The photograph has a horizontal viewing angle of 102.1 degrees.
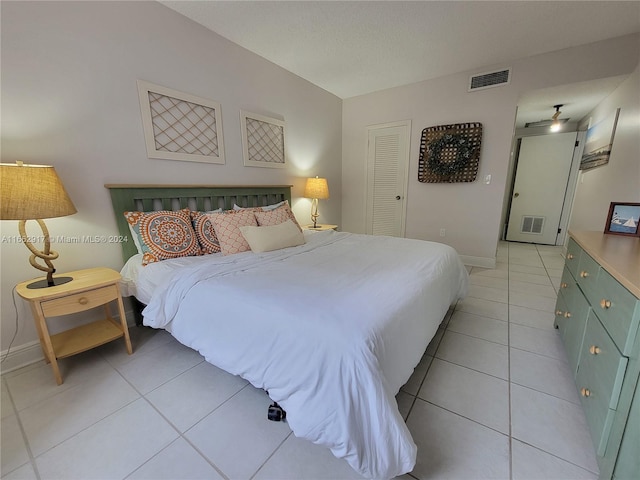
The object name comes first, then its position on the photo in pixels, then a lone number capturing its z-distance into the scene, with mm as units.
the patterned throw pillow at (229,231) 2092
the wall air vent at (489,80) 3082
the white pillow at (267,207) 2658
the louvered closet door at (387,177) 3930
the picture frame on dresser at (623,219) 1674
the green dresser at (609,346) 876
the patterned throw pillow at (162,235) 1921
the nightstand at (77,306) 1454
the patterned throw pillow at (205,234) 2170
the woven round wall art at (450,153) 3352
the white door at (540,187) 4509
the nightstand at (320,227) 3517
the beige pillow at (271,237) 2084
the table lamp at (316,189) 3578
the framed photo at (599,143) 2918
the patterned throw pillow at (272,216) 2396
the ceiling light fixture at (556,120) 3697
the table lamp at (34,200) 1353
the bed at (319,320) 938
